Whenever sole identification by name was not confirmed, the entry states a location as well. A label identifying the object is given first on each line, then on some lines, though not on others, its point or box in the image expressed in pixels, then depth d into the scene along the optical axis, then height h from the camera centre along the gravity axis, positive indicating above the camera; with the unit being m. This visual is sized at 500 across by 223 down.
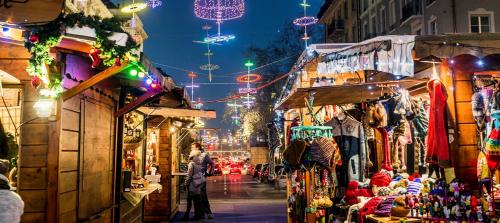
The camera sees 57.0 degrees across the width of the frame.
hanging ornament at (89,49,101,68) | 5.81 +1.23
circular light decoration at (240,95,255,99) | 34.12 +4.12
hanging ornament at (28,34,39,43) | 5.16 +1.28
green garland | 5.14 +1.28
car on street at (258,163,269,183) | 32.99 -1.61
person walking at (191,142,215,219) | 14.41 -0.52
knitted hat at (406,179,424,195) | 6.41 -0.54
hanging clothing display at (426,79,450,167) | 5.69 +0.27
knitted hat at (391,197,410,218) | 6.03 -0.78
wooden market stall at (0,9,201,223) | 5.61 +0.47
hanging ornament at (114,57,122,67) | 5.87 +1.17
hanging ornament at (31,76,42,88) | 5.48 +0.85
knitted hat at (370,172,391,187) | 7.55 -0.50
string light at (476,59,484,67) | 5.85 +1.11
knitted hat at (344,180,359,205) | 7.71 -0.73
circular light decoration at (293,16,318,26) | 21.88 +6.35
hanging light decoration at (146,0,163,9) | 18.61 +6.03
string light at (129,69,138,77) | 7.08 +1.25
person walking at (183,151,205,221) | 14.23 -0.97
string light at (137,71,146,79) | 7.02 +1.19
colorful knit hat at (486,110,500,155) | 5.20 +0.12
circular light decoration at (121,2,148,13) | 20.80 +6.63
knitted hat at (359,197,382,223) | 6.69 -0.84
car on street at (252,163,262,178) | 37.41 -1.60
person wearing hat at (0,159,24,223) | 4.48 -0.50
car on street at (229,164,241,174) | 51.59 -2.00
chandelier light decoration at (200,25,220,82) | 23.07 +4.37
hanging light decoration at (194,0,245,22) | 16.16 +5.02
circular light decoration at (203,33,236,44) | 17.97 +4.49
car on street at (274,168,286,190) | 25.78 -1.81
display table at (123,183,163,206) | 9.46 -0.91
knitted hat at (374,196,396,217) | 6.36 -0.81
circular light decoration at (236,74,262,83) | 20.07 +3.27
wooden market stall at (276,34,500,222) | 5.39 +1.08
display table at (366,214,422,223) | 5.87 -0.92
